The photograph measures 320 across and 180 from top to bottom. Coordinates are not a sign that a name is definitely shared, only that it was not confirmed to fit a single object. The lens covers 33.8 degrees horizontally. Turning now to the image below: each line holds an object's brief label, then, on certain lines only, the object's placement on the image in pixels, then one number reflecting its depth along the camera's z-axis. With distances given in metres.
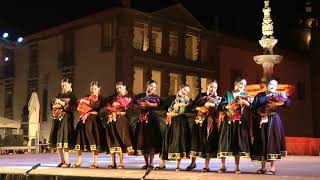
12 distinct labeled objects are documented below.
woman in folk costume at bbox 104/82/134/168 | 9.91
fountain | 19.57
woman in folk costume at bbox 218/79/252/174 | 8.85
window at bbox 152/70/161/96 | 32.72
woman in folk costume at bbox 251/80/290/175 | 8.63
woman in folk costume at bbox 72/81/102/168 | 10.06
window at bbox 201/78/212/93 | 36.09
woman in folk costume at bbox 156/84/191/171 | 9.41
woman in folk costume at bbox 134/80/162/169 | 9.77
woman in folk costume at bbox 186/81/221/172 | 9.23
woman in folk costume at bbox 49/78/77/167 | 10.13
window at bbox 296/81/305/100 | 43.94
